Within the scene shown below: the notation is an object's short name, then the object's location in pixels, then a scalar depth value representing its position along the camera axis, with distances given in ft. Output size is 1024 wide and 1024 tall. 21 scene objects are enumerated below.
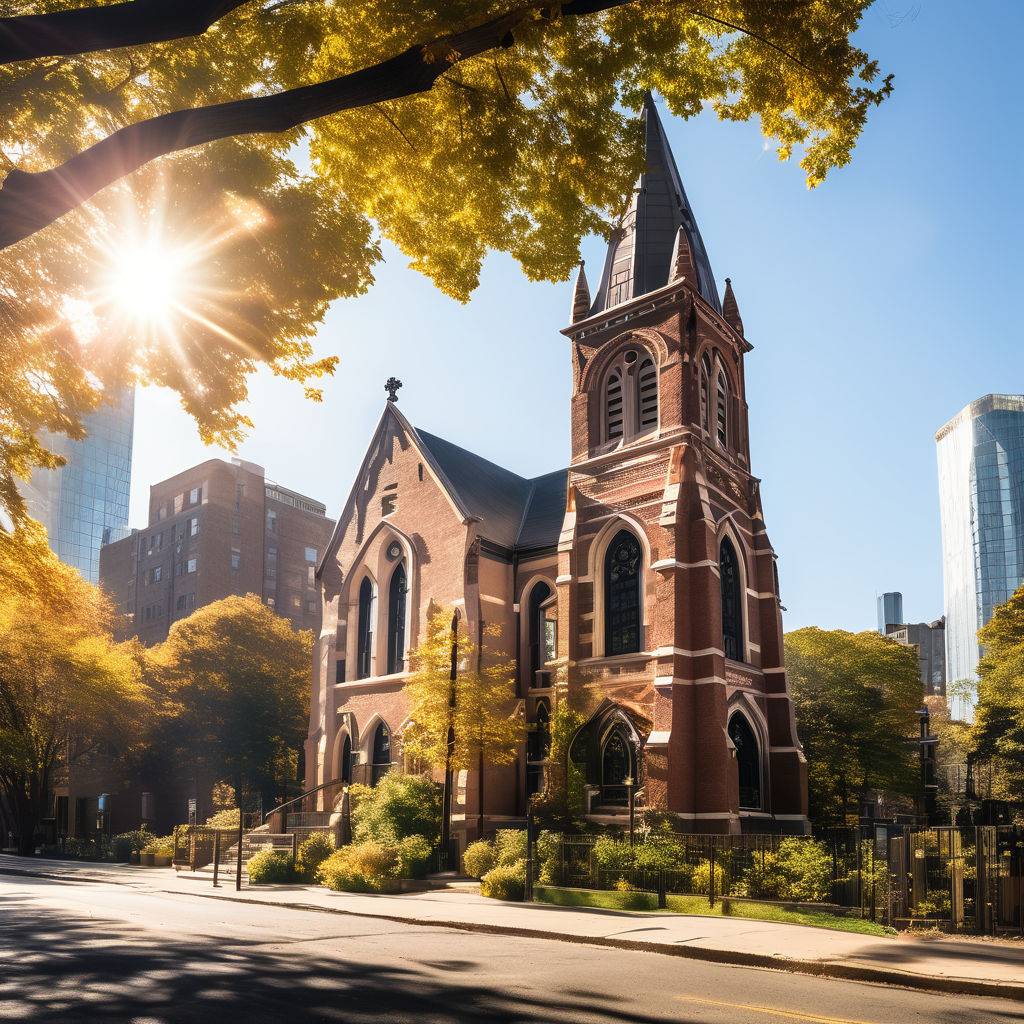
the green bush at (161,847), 111.65
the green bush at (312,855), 81.35
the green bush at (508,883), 63.87
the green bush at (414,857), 76.38
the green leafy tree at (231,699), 149.28
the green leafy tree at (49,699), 124.47
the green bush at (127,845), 120.57
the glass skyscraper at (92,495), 517.14
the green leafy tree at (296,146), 22.02
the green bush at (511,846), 71.05
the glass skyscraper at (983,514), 488.02
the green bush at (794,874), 54.39
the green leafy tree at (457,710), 81.76
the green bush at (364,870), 71.82
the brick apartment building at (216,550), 244.83
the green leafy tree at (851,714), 143.74
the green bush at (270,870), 79.87
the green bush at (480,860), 75.31
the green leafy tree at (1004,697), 136.05
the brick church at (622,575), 87.86
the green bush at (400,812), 86.43
